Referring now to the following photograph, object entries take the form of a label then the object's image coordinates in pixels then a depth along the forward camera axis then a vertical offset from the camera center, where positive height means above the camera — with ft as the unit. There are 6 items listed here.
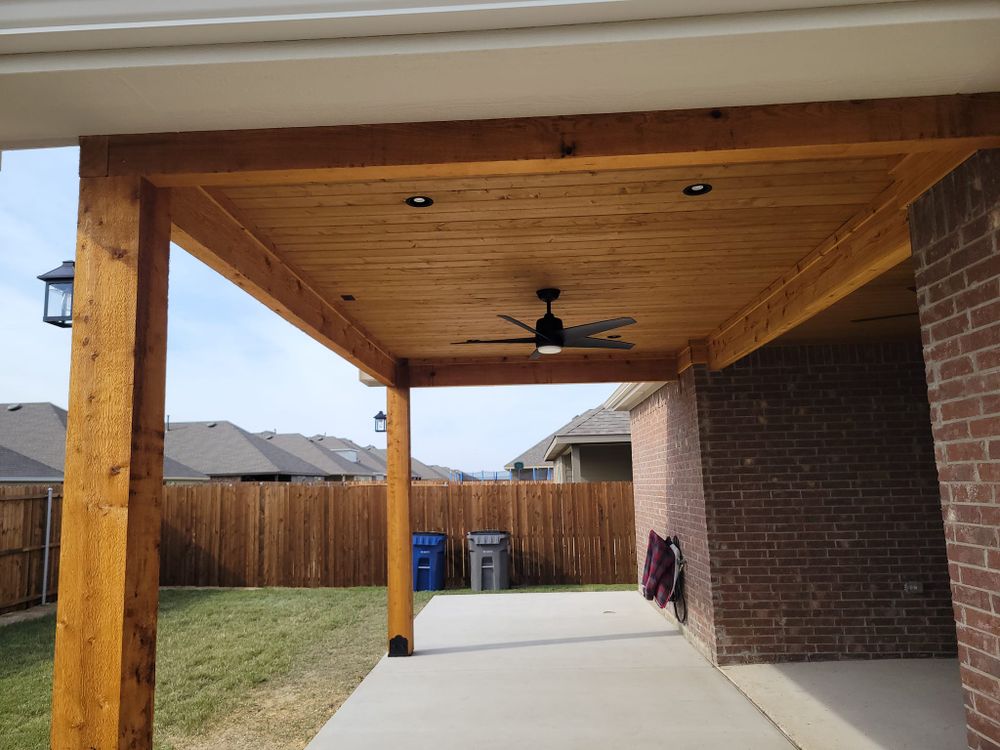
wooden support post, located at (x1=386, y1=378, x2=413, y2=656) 21.62 -1.22
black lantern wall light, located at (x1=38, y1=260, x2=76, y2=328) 13.82 +4.01
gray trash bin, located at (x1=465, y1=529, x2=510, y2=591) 35.01 -4.05
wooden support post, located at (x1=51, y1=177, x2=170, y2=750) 6.87 +0.10
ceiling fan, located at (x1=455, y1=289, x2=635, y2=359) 15.53 +3.16
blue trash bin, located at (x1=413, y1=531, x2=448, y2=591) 35.24 -4.10
